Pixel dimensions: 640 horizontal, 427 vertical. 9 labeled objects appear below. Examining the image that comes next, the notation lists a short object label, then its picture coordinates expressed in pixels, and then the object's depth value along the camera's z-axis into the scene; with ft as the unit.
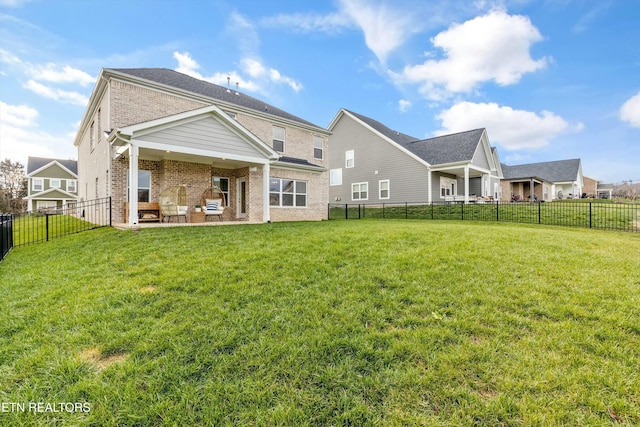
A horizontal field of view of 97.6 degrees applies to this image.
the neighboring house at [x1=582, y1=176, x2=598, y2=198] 148.56
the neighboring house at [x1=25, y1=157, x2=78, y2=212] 108.58
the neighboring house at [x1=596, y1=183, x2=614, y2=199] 143.95
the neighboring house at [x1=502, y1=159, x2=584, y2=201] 100.83
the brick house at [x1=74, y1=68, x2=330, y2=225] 34.30
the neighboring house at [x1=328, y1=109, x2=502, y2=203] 65.72
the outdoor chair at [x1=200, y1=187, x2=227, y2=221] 40.09
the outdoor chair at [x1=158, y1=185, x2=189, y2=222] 36.17
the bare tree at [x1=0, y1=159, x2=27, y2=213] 121.70
